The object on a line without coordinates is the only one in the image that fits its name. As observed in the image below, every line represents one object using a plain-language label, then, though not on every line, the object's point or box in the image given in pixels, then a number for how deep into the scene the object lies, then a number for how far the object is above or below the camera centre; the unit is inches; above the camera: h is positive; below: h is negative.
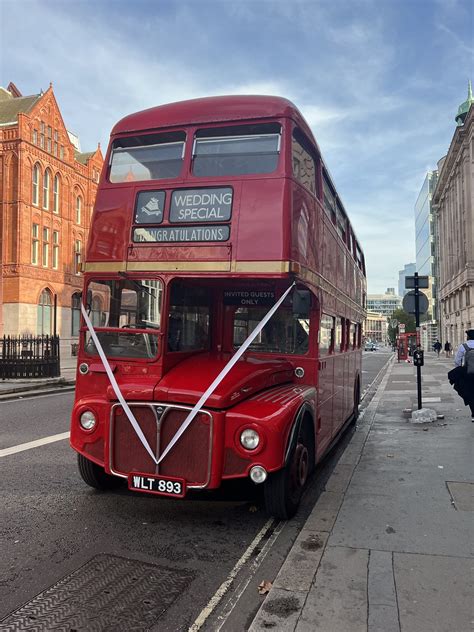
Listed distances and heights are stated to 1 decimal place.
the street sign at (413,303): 456.4 +31.0
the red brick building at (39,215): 1380.4 +351.6
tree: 3428.9 +122.8
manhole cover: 124.6 -67.6
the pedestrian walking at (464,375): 389.4 -28.5
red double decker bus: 176.6 +13.3
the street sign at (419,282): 461.4 +49.5
